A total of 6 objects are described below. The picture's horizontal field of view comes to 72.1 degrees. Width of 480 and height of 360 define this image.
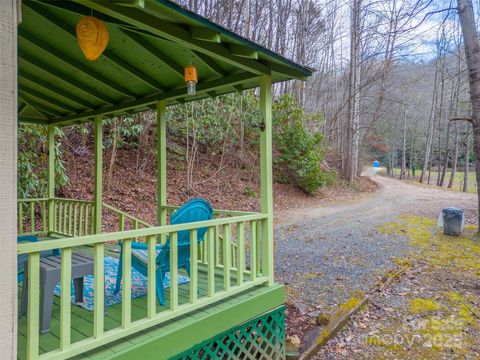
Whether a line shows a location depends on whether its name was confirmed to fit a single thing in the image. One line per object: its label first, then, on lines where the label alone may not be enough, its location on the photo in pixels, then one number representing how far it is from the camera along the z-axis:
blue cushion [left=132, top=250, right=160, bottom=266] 2.67
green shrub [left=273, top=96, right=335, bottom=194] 13.63
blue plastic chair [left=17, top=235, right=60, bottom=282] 2.76
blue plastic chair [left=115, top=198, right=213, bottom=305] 2.73
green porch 1.99
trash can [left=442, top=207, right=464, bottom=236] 7.42
